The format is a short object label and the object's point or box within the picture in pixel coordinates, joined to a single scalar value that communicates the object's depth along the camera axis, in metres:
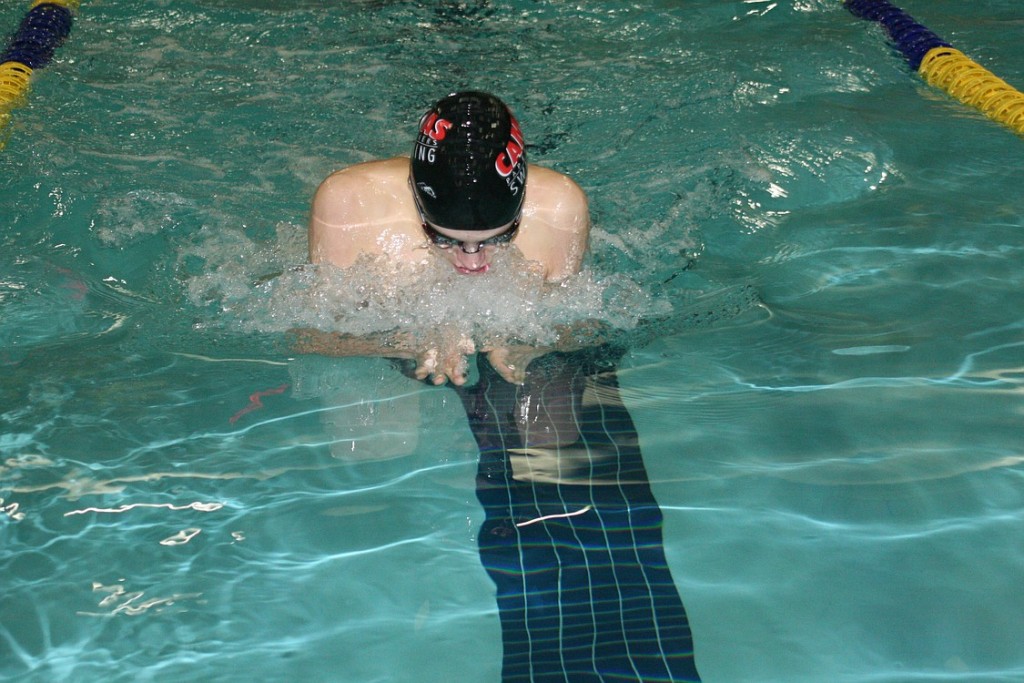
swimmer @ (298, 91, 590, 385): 2.93
